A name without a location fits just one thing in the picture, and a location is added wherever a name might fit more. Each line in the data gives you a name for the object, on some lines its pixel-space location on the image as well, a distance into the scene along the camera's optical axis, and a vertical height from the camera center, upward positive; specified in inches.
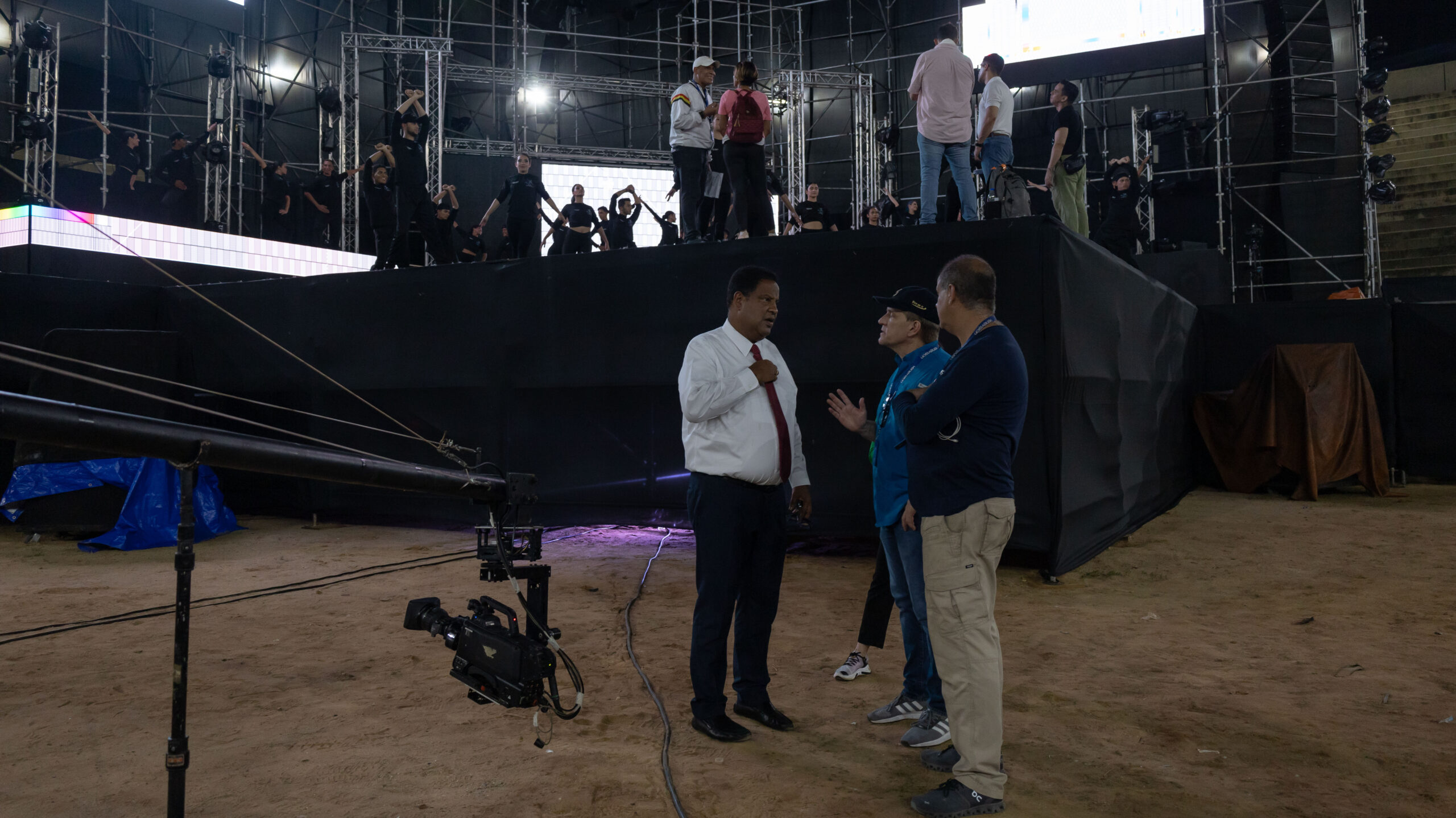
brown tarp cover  366.0 +4.8
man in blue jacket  124.2 -9.0
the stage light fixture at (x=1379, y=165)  502.6 +149.3
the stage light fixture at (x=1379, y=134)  502.6 +167.2
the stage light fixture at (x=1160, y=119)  530.0 +187.8
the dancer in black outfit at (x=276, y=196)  509.4 +145.1
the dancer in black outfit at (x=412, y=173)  349.4 +108.5
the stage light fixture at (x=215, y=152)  514.3 +172.9
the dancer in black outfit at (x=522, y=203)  407.5 +111.3
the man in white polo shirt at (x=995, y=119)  293.1 +105.0
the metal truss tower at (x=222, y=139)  534.0 +196.6
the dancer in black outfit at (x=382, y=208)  371.9 +102.8
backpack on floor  288.0 +78.6
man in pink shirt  286.5 +104.4
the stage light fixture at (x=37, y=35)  446.9 +211.6
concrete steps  601.3 +166.0
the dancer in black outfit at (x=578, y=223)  462.9 +115.0
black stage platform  228.5 +27.8
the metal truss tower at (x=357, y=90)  575.5 +235.3
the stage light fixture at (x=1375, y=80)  504.4 +199.3
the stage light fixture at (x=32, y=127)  431.8 +159.7
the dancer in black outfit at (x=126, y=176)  482.3 +151.2
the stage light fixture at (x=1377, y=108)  500.7 +181.3
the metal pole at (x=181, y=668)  77.0 -19.2
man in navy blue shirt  100.5 -10.3
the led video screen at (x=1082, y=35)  546.6 +253.4
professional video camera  88.4 -19.6
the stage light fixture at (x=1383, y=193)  503.2 +133.5
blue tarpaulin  289.0 -11.6
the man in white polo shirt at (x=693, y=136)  311.9 +109.2
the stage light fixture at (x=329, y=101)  557.9 +218.7
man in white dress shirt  126.5 -7.1
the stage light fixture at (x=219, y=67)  539.5 +233.3
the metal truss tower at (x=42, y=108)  450.6 +186.4
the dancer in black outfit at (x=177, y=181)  476.7 +144.5
